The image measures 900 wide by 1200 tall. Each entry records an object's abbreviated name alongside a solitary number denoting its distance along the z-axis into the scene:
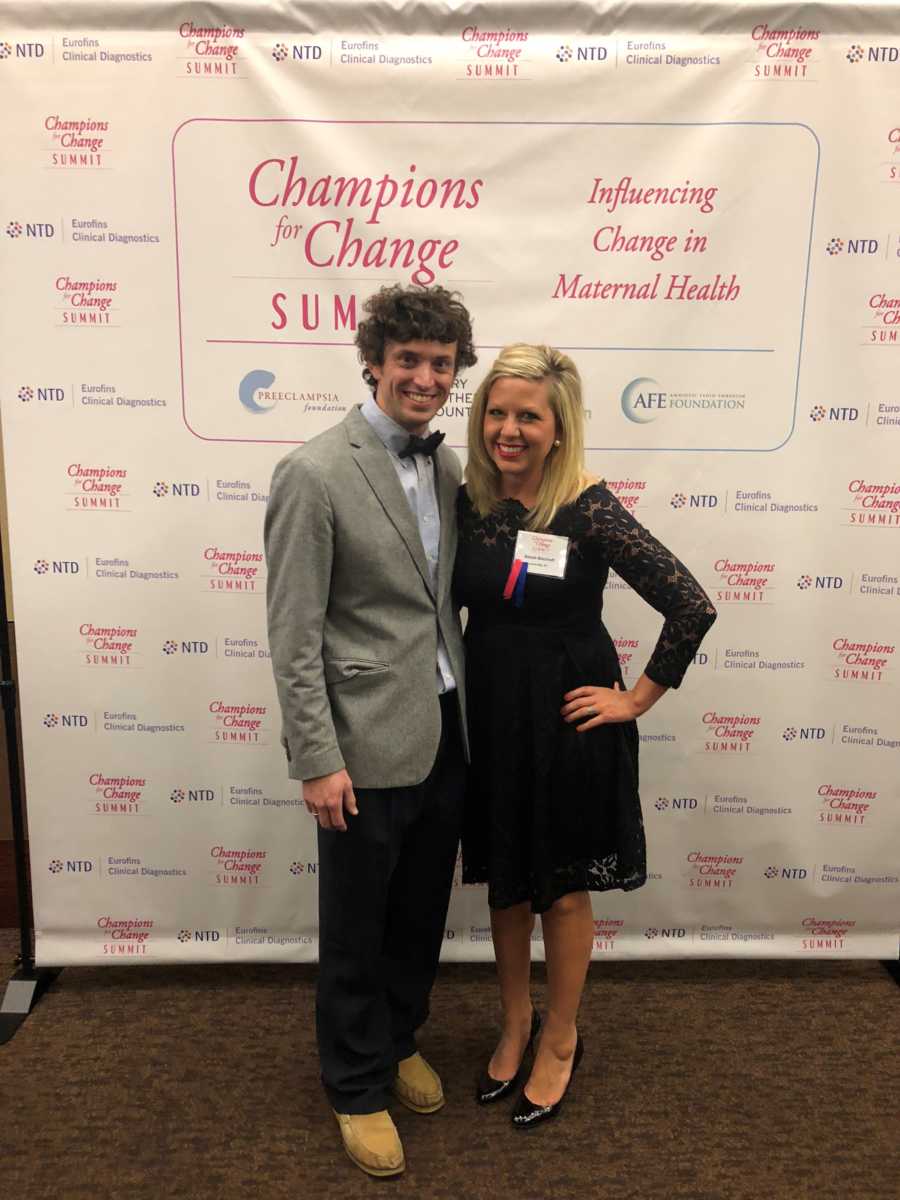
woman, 1.73
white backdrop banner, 2.13
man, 1.62
